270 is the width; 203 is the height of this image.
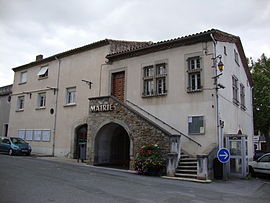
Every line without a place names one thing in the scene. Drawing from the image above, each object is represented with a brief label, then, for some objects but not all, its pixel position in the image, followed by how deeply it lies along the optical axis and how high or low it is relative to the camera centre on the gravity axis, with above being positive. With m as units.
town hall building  13.73 +2.58
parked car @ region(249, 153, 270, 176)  13.25 -1.15
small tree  27.98 +4.65
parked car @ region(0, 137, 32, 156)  19.95 -0.66
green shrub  12.49 -0.98
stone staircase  12.05 -1.26
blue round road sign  11.40 -0.55
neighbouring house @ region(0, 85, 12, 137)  27.98 +3.09
